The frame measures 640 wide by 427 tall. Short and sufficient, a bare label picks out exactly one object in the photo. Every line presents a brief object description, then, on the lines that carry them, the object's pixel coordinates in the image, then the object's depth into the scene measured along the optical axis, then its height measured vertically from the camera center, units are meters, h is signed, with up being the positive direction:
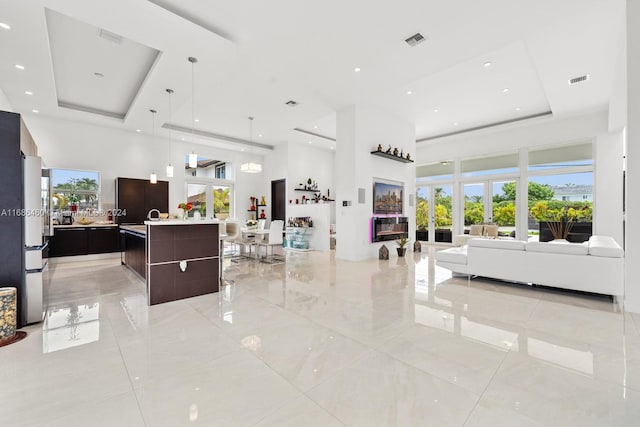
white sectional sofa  3.58 -0.73
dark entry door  10.17 +0.40
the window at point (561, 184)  7.61 +0.72
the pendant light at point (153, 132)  6.74 +2.18
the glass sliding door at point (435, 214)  9.99 -0.13
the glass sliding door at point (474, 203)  9.32 +0.24
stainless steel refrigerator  2.99 -0.32
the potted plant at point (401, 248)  7.34 -0.96
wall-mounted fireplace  7.09 -0.46
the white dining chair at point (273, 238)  6.52 -0.65
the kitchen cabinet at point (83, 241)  6.55 -0.73
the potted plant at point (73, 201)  7.17 +0.22
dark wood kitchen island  3.65 -0.66
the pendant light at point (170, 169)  5.54 +0.88
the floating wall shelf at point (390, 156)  7.08 +1.37
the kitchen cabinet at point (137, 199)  7.43 +0.29
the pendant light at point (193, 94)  4.42 +2.27
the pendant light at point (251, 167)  7.64 +1.13
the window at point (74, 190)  7.03 +0.50
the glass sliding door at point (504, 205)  8.71 +0.16
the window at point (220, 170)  10.20 +1.40
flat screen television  7.28 +0.31
